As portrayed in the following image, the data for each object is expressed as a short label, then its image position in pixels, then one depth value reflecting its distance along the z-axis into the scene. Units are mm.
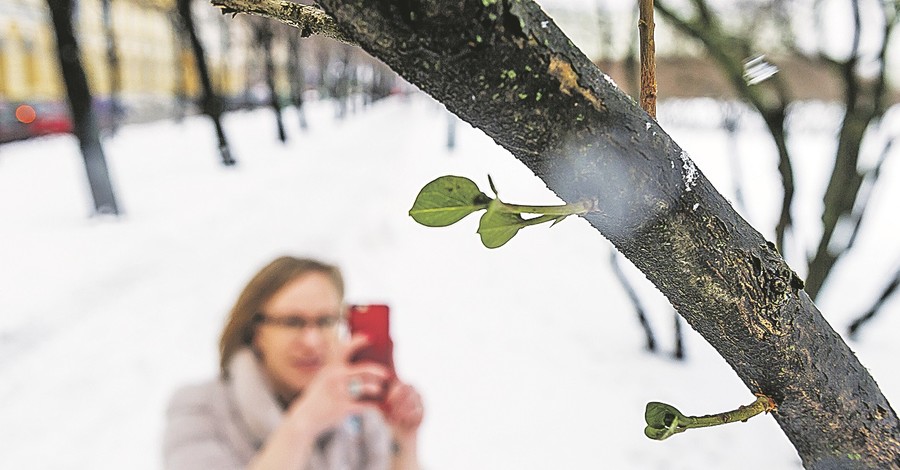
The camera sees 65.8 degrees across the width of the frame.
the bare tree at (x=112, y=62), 14955
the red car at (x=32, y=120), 15219
